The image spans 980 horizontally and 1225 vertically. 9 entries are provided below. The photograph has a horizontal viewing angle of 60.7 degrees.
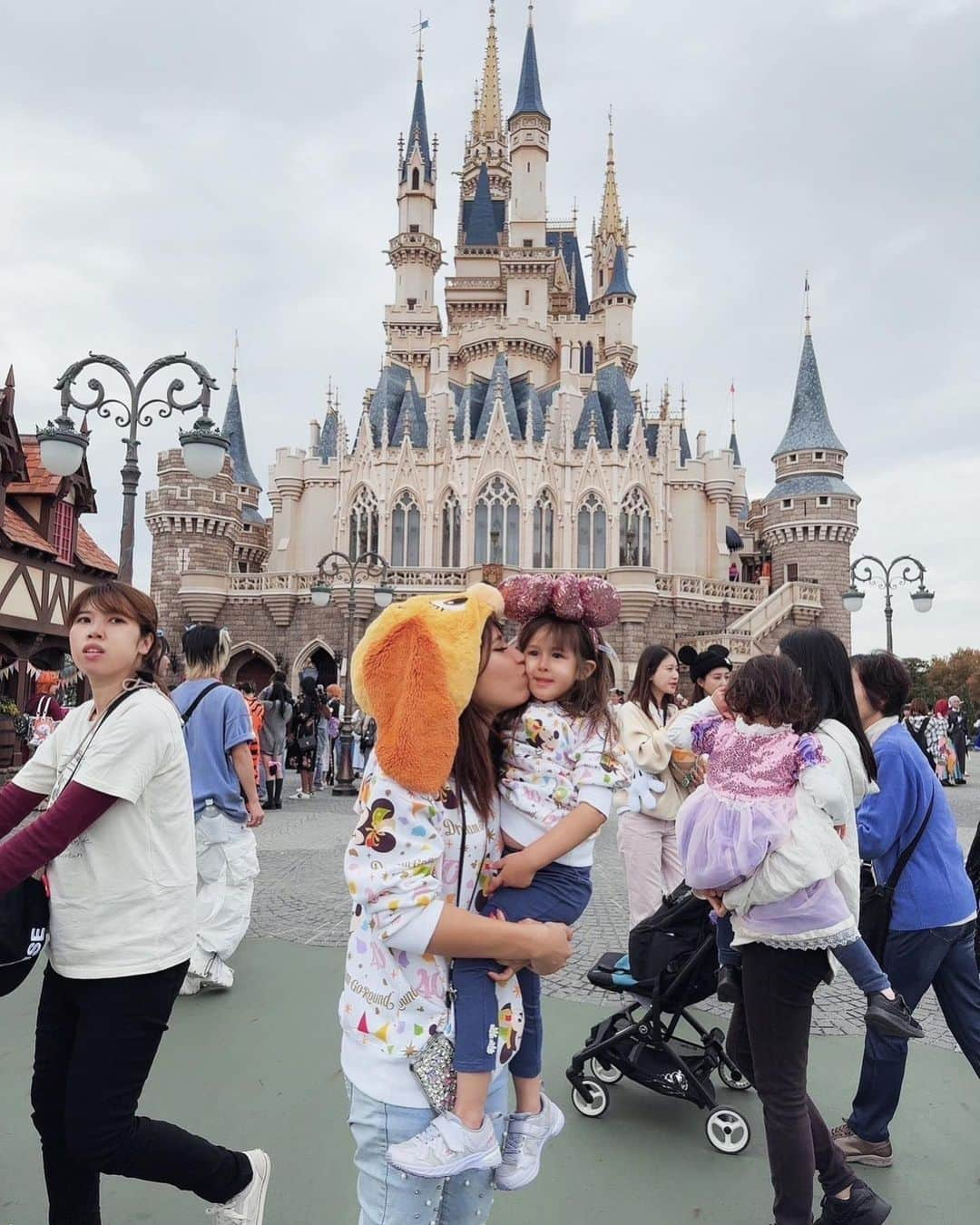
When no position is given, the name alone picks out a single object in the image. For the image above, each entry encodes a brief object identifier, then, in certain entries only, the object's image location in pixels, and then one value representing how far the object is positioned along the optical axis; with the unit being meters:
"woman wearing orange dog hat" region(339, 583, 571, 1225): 1.50
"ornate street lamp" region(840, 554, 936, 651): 18.52
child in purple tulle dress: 2.26
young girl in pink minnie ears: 1.50
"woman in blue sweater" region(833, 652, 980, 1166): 2.76
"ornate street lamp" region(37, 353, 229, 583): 7.78
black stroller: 3.09
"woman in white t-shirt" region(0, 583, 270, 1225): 1.99
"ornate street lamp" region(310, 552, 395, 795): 14.58
